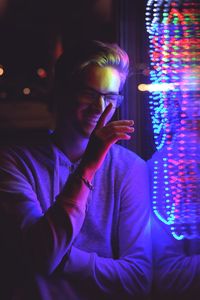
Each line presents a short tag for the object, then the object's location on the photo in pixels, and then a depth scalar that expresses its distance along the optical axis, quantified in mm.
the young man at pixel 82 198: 1416
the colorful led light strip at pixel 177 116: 1596
